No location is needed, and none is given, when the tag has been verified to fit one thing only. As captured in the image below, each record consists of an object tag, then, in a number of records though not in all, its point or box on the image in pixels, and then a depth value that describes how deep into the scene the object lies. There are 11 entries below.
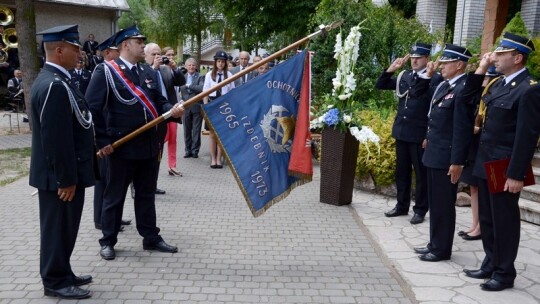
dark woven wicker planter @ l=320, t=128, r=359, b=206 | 6.89
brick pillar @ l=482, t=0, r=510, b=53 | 10.74
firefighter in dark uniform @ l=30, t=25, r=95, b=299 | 3.65
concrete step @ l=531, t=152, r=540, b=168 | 7.22
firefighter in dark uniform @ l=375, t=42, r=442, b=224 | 5.96
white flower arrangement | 6.83
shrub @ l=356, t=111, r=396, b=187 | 7.39
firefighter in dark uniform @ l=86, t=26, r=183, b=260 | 4.60
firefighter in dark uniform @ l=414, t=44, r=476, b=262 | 4.76
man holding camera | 5.96
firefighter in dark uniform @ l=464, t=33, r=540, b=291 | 3.88
